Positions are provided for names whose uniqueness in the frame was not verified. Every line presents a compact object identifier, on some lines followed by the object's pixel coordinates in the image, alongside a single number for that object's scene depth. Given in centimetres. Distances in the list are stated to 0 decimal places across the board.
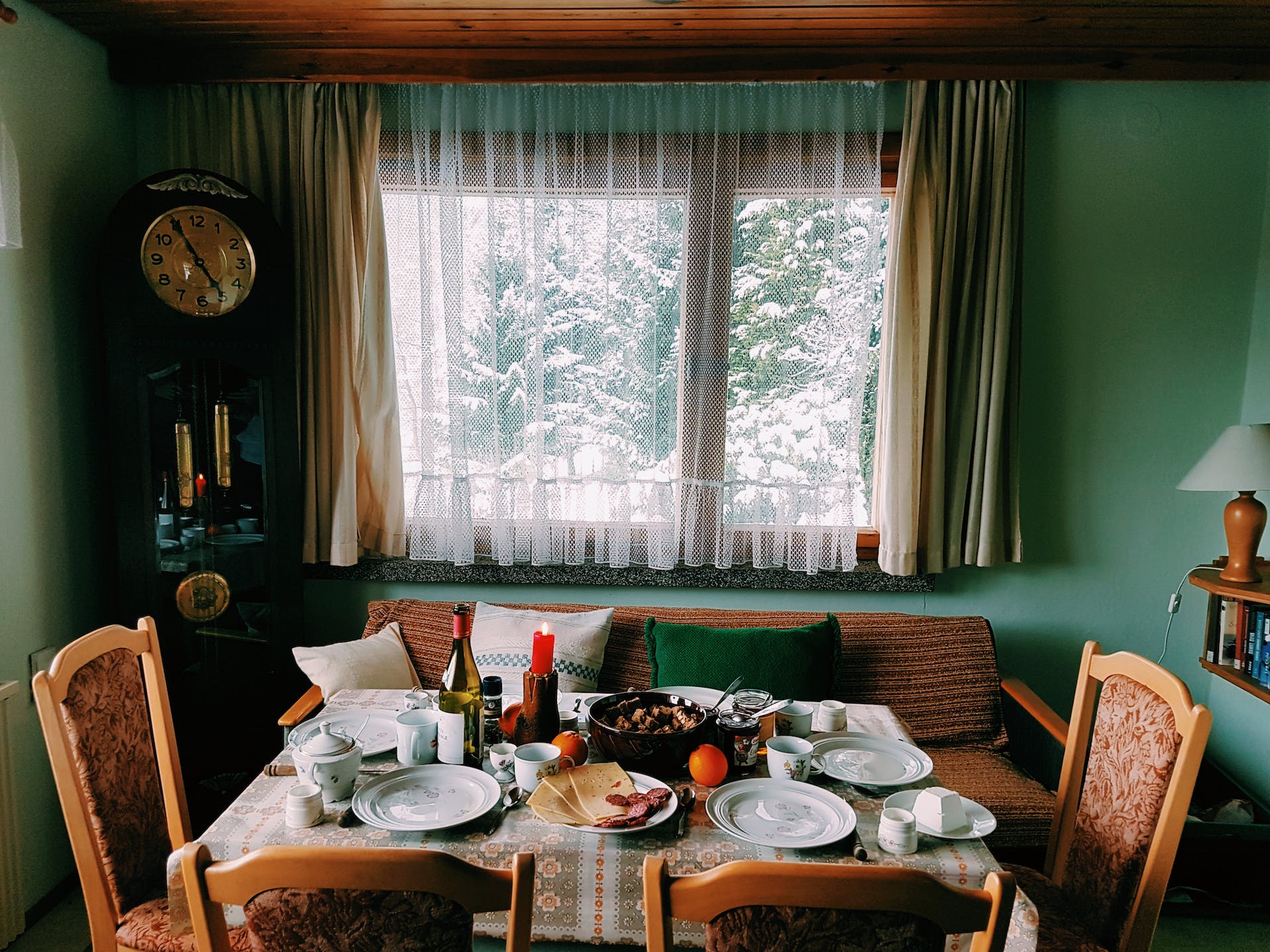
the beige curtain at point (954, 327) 265
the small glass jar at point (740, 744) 164
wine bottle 162
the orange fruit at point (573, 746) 161
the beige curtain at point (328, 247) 273
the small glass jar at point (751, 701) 178
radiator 214
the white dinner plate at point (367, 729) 171
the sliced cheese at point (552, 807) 141
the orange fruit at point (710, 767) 155
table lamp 226
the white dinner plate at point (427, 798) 141
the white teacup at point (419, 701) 185
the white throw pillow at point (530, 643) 250
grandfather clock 241
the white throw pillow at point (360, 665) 240
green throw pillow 246
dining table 131
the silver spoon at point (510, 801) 143
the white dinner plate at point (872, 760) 161
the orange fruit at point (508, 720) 175
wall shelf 229
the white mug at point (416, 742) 162
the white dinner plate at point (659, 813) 138
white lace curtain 269
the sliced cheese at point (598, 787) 144
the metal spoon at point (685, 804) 143
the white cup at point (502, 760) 157
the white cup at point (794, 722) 177
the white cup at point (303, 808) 140
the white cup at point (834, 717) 184
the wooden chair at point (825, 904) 92
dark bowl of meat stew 161
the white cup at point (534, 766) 153
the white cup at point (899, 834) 136
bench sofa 259
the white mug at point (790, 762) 159
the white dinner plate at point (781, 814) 139
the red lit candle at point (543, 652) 168
